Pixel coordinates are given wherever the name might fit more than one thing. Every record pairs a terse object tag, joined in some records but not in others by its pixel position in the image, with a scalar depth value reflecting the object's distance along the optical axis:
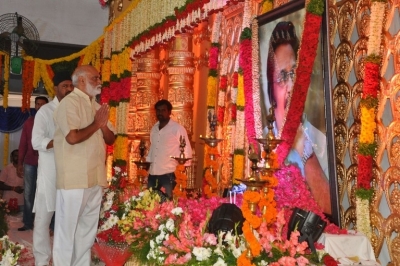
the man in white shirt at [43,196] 6.94
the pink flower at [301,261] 4.24
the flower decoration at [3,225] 7.43
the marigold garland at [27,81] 15.97
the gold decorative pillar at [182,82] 12.23
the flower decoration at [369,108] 5.82
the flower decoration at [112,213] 6.37
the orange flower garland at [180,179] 9.35
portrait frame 6.40
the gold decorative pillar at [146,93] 13.52
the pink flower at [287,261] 4.21
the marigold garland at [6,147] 17.80
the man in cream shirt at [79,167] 6.18
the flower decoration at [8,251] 4.88
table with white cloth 5.73
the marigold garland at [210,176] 8.94
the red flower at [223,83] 9.89
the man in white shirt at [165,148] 10.34
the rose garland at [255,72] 7.84
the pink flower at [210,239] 4.46
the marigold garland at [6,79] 15.86
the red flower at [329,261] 4.51
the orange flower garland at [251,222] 4.24
